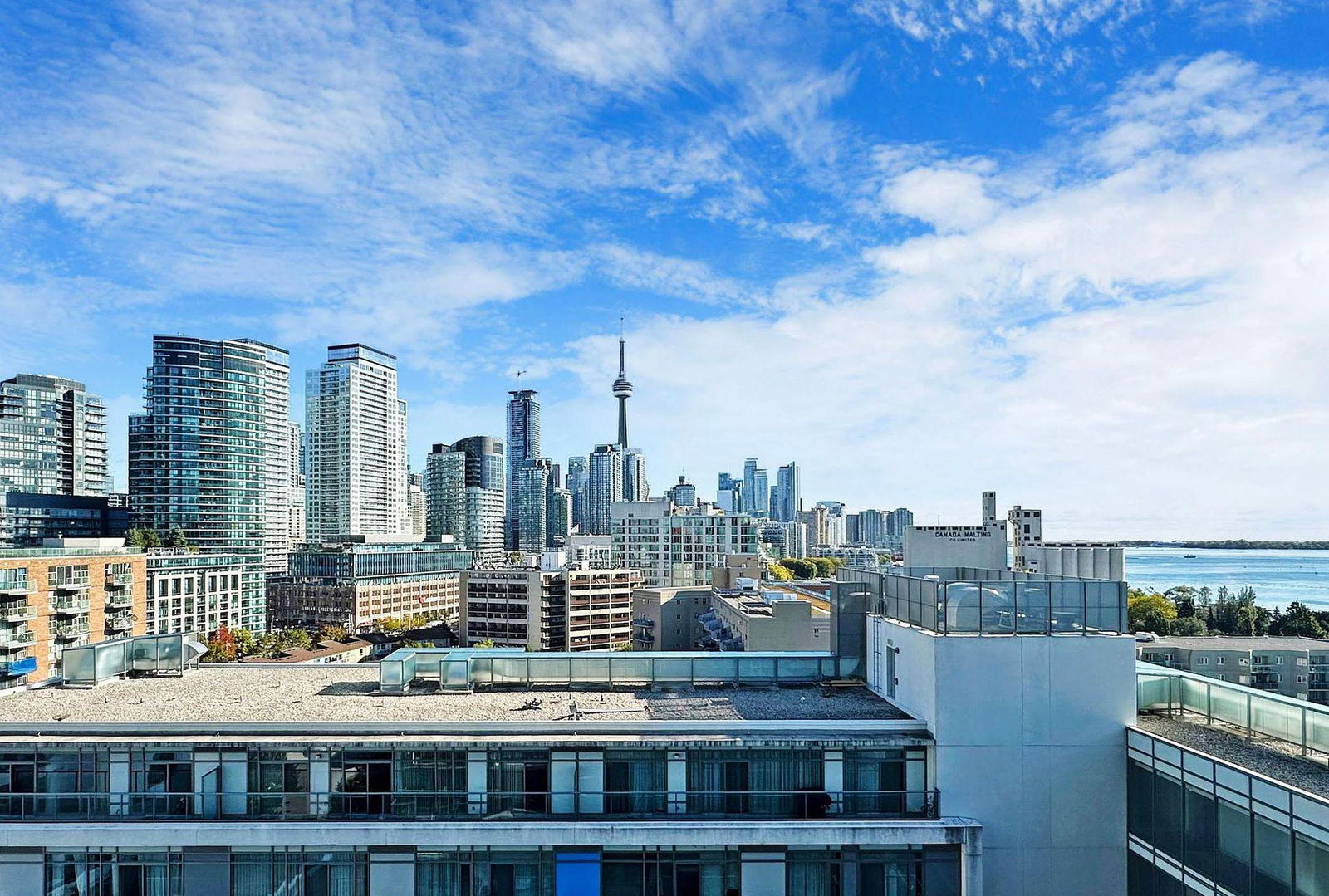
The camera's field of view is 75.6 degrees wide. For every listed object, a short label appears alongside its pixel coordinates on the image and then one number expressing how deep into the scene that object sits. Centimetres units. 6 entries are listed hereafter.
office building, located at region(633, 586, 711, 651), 9856
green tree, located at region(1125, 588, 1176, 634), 11081
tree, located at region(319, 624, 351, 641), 10006
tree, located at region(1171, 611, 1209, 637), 11150
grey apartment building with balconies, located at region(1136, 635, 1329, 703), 6869
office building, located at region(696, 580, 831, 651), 5472
